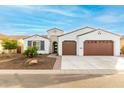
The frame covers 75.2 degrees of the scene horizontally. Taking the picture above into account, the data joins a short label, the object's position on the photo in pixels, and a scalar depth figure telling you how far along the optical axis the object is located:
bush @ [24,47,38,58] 7.57
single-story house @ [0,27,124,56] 9.63
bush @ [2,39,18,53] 8.74
